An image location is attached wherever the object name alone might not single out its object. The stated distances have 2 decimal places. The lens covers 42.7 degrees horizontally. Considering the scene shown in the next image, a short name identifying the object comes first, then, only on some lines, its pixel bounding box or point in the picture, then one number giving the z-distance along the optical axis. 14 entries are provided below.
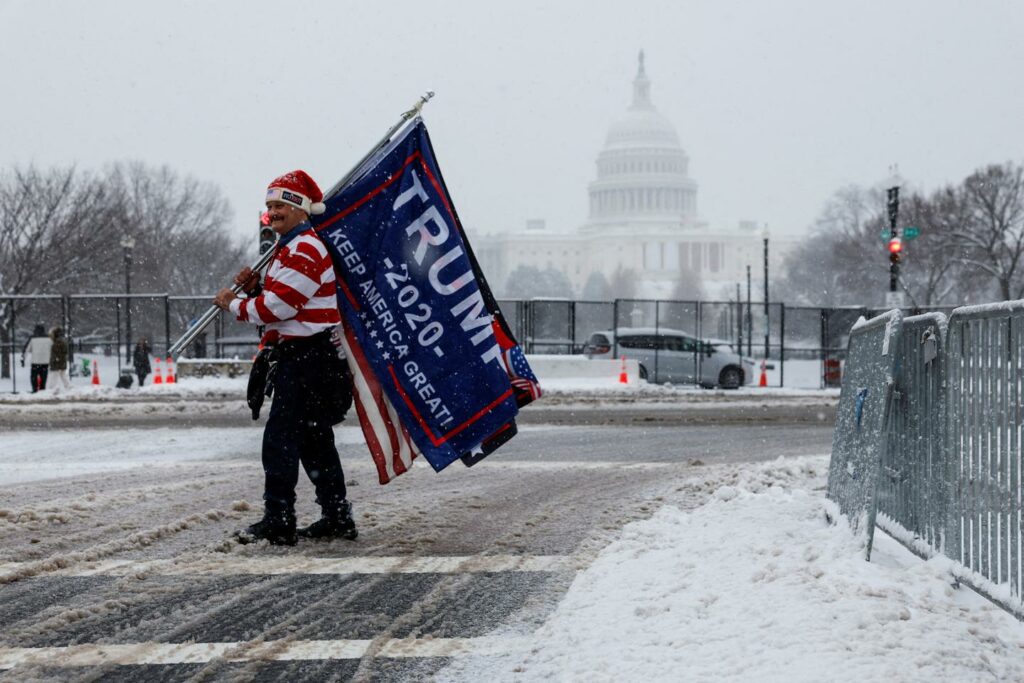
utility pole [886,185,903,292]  28.36
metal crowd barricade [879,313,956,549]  5.36
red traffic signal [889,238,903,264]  28.45
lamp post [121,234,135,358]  26.83
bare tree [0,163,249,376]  40.28
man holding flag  6.15
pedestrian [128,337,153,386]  26.31
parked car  28.61
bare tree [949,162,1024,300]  46.47
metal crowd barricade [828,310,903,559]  5.74
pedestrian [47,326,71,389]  24.20
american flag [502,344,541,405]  6.76
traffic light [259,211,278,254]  12.66
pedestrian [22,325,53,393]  25.27
